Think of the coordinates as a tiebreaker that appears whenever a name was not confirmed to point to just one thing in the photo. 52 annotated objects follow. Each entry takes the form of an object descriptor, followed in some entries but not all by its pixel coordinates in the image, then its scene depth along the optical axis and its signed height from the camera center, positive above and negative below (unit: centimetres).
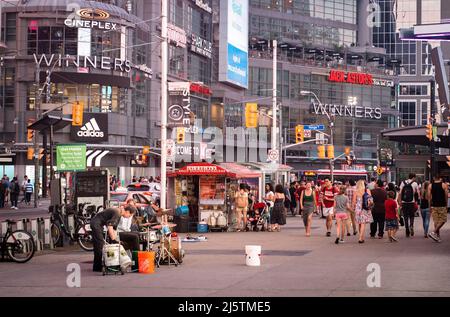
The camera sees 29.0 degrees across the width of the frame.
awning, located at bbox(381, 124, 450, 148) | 4975 +208
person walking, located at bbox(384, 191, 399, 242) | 2539 -145
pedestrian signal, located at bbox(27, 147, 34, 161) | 6175 +100
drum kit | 1889 -175
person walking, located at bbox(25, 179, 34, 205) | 5662 -164
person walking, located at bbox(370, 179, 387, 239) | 2633 -119
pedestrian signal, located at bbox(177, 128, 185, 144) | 5566 +206
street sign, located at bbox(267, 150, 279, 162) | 4734 +73
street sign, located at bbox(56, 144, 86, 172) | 2647 +31
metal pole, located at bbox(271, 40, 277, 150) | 5041 +319
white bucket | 1838 -186
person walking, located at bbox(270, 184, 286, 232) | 3070 -144
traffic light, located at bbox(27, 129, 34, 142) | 5991 +235
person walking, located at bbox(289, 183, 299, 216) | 4562 -167
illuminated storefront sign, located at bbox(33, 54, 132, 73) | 7581 +934
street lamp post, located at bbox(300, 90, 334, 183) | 6950 +29
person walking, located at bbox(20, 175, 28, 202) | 5754 -118
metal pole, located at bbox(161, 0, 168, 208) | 2923 +253
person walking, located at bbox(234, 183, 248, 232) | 3098 -131
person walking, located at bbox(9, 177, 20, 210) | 5097 -159
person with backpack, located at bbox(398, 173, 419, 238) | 2748 -111
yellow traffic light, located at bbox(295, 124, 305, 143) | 6119 +244
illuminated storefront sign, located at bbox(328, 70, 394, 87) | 12181 +1291
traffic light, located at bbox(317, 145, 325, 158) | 7344 +145
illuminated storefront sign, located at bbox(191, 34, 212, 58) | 9209 +1328
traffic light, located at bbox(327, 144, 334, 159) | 7244 +147
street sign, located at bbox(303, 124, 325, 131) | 6301 +301
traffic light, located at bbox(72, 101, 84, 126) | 5441 +351
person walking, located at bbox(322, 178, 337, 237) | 2851 -123
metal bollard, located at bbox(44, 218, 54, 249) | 2345 -186
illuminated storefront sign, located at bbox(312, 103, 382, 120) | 12069 +825
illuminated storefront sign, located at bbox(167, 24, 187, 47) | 8356 +1309
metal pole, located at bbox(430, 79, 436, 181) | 4629 +270
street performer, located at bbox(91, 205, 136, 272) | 1770 -119
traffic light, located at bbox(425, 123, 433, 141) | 4485 +197
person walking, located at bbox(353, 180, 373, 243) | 2533 -114
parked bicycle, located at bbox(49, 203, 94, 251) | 2330 -167
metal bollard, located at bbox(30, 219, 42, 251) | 2253 -171
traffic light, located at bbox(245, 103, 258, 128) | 5266 +329
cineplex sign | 7625 +1301
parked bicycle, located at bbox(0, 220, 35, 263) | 1967 -178
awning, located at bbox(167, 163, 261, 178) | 3115 -11
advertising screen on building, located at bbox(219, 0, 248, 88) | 9794 +1463
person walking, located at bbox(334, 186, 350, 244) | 2520 -126
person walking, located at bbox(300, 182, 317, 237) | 2858 -124
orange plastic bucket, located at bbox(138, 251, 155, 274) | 1739 -189
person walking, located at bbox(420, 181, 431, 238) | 2607 -114
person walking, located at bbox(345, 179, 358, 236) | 2669 -94
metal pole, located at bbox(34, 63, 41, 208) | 5146 +43
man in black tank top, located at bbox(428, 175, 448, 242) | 2462 -96
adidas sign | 7656 +324
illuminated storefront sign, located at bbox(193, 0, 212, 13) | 9338 +1780
